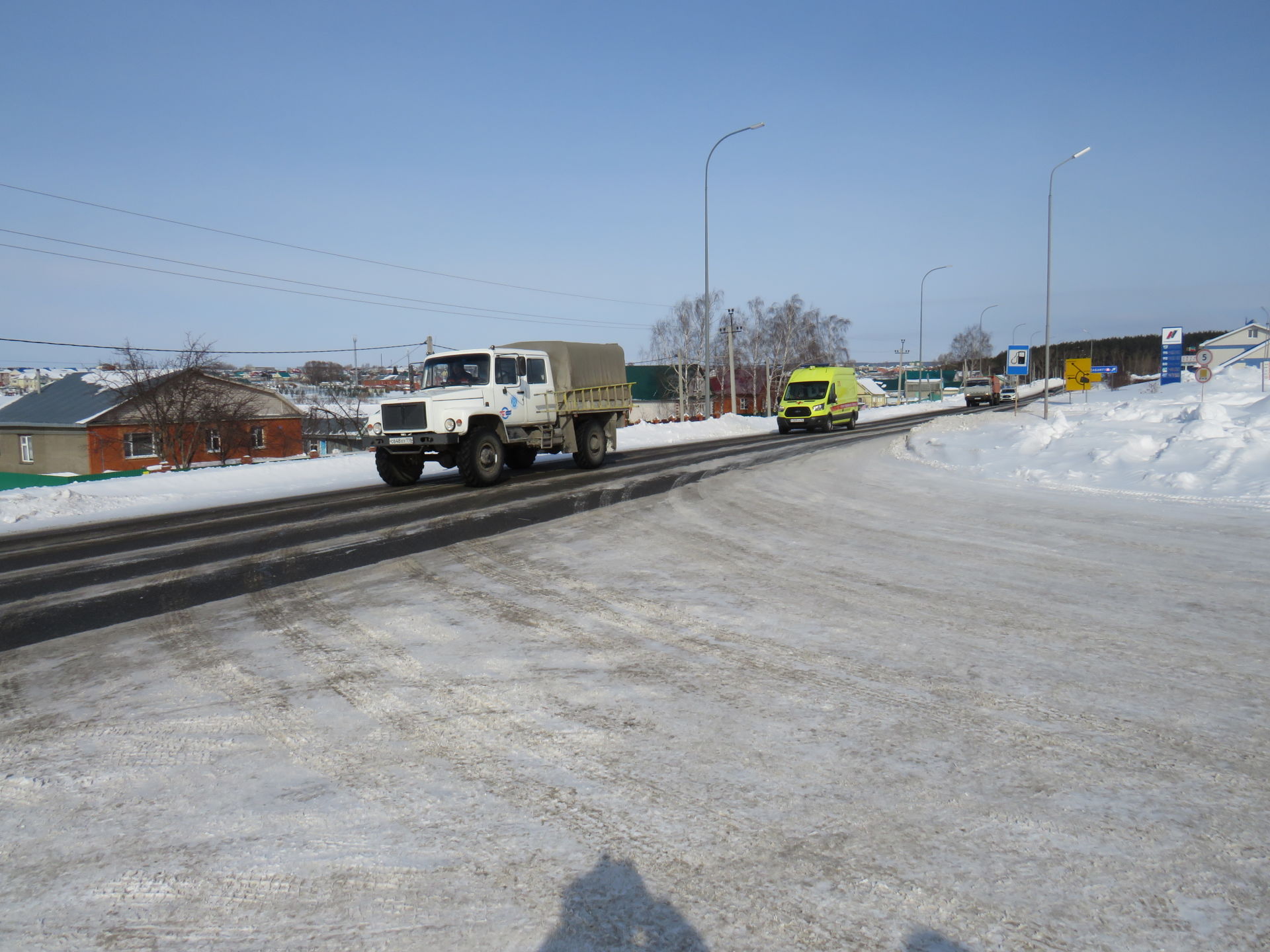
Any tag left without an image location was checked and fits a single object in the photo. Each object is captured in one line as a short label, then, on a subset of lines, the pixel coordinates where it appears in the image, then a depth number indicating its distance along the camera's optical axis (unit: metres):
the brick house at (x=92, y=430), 48.81
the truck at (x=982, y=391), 63.53
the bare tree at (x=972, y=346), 145.38
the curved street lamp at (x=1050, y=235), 28.83
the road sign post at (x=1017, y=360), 29.50
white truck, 14.95
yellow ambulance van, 32.50
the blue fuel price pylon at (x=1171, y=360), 40.12
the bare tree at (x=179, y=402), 44.09
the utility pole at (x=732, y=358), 51.18
